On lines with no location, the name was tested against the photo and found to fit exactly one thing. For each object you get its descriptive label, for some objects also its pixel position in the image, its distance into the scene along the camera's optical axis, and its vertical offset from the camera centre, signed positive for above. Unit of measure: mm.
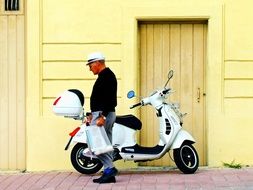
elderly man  9398 -149
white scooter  10125 -800
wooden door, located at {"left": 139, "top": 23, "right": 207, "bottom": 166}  11195 +350
